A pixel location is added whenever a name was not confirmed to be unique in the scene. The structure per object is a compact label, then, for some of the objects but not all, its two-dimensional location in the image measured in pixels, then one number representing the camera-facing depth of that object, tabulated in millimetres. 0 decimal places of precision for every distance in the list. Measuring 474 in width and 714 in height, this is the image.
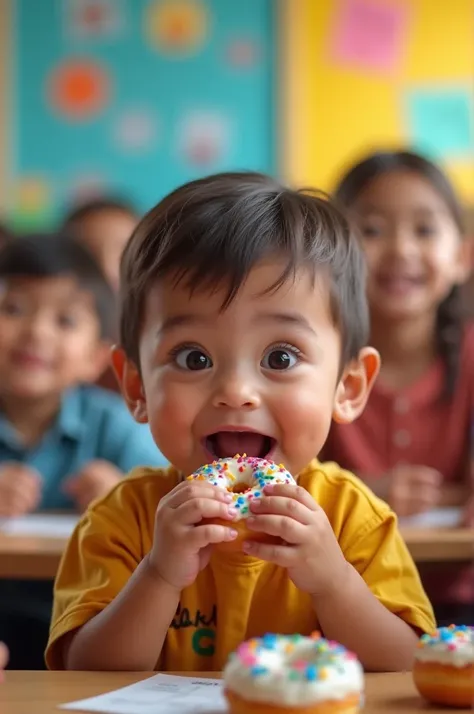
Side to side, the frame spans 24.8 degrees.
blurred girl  2586
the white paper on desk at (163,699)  905
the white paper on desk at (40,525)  1797
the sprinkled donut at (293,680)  824
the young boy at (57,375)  2537
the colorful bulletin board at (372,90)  5781
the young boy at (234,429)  1175
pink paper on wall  5824
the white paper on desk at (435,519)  1929
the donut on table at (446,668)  929
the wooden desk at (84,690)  925
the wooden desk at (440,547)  1598
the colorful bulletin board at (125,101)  5895
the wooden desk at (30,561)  1537
